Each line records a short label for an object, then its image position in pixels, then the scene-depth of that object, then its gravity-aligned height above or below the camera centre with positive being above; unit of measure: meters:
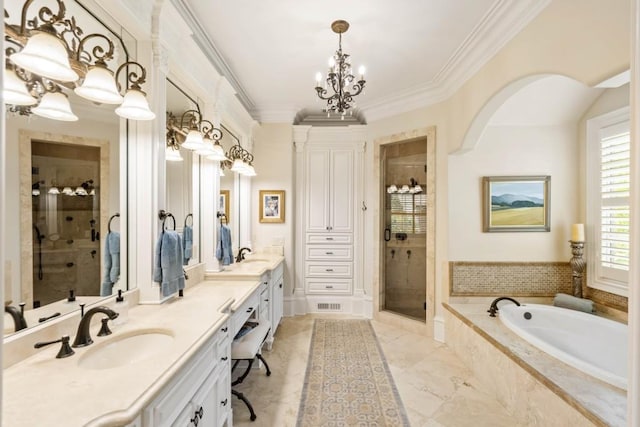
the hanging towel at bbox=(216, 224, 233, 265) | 2.91 -0.34
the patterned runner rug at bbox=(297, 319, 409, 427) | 2.12 -1.44
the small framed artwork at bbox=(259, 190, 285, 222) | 4.18 +0.11
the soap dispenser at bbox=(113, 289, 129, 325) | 1.56 -0.52
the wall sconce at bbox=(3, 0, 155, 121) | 1.07 +0.56
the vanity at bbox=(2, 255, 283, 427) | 0.92 -0.60
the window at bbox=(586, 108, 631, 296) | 2.79 +0.13
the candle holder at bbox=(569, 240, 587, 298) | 3.03 -0.53
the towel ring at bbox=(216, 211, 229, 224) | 2.92 -0.02
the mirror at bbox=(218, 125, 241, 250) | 3.40 +0.23
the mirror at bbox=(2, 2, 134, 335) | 1.21 +0.04
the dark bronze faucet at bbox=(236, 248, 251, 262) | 3.55 -0.52
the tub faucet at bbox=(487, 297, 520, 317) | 2.87 -0.91
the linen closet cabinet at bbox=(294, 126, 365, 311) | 4.27 +0.03
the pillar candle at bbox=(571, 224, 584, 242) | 3.03 -0.20
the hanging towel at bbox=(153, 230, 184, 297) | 1.88 -0.32
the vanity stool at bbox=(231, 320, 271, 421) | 2.14 -1.00
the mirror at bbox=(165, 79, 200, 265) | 2.23 +0.34
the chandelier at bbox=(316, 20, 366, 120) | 2.30 +1.07
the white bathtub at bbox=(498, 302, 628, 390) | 2.43 -1.05
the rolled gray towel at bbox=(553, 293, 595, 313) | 2.84 -0.87
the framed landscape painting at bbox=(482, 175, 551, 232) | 3.28 +0.12
